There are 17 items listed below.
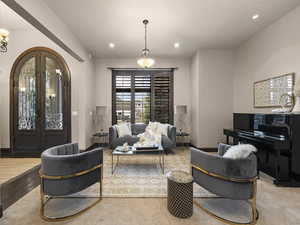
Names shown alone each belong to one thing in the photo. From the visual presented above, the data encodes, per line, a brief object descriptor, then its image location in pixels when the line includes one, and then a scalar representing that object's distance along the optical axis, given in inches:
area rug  97.2
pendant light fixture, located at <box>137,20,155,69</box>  142.8
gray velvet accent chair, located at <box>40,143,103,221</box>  70.9
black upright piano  103.1
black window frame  229.0
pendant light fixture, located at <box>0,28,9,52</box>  120.3
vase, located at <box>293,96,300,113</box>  109.8
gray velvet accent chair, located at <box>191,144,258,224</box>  68.9
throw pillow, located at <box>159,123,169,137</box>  194.4
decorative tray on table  130.8
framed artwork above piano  124.0
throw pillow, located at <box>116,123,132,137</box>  191.1
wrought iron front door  176.9
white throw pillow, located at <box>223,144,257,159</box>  71.8
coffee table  124.5
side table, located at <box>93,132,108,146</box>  219.8
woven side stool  73.1
